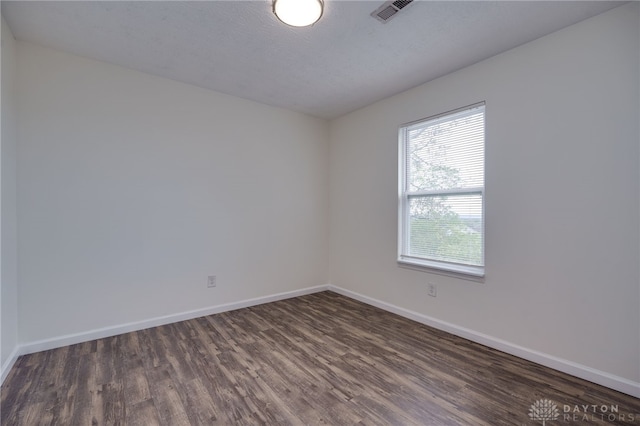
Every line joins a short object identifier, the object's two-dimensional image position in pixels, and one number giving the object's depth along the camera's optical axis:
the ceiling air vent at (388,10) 1.92
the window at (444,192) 2.75
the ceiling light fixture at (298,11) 1.84
